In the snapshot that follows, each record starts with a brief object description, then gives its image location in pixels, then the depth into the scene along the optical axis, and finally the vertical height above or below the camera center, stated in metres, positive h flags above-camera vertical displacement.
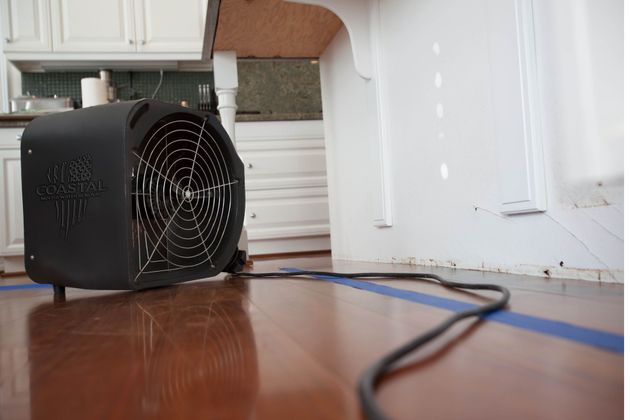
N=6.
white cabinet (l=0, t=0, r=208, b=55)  3.65 +1.19
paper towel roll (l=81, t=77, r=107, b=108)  3.59 +0.77
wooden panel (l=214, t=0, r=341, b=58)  1.78 +0.60
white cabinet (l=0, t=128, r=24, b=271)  3.16 +0.14
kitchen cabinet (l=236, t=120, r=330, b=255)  3.38 +0.15
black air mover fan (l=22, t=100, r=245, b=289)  1.07 +0.04
